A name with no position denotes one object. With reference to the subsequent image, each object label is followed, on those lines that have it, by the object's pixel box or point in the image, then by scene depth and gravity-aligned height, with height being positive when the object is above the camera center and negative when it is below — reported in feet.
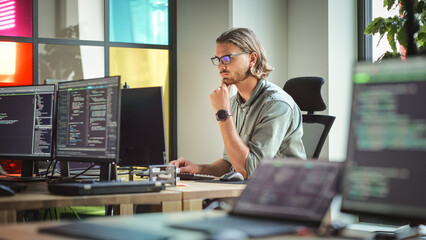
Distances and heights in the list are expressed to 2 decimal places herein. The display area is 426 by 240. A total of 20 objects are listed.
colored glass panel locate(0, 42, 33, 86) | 16.20 +1.95
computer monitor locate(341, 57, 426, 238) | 3.45 -0.12
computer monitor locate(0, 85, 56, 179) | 8.28 +0.05
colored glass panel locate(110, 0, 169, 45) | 17.52 +3.53
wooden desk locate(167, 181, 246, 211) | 6.31 -0.82
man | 7.91 +0.19
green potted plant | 10.09 +2.01
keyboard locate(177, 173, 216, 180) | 7.97 -0.78
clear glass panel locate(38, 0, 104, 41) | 16.67 +3.44
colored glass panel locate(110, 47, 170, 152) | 17.43 +1.99
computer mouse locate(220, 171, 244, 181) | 7.47 -0.73
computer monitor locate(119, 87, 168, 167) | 7.57 -0.03
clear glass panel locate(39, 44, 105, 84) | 16.66 +2.05
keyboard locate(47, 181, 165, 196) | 5.83 -0.70
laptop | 3.59 -0.54
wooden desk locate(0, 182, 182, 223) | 5.39 -0.81
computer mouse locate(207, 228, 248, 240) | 3.13 -0.67
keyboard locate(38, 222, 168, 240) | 3.36 -0.71
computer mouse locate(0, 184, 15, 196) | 5.94 -0.73
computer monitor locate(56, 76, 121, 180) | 6.84 +0.05
